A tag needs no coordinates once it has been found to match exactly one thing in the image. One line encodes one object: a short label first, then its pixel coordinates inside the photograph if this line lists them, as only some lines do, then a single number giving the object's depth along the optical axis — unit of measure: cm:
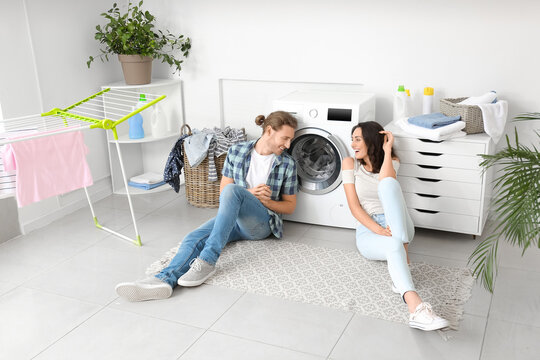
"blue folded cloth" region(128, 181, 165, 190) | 441
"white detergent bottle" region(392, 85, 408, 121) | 358
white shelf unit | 430
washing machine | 340
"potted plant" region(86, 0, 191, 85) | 396
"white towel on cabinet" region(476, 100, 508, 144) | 321
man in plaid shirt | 294
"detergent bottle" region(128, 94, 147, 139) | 423
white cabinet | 318
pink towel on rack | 297
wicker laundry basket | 393
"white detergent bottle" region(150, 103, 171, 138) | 425
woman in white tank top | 272
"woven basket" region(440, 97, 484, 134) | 321
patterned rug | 269
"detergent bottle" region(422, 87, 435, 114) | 354
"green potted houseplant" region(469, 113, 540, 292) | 210
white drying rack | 301
